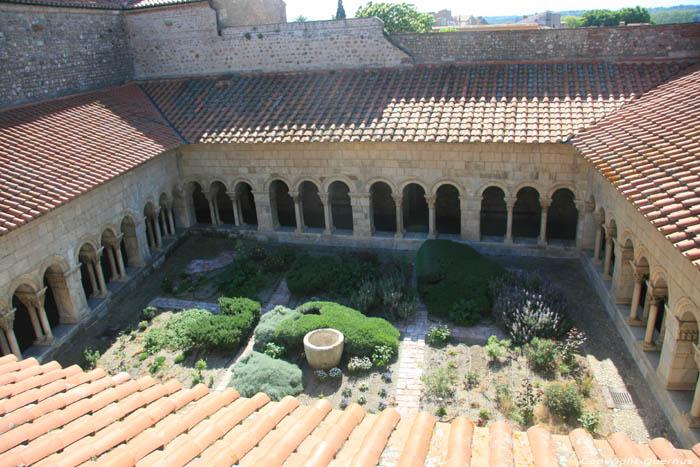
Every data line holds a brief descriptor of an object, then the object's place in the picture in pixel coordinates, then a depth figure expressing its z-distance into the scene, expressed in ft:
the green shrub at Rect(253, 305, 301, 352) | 40.45
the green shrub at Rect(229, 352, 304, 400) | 35.09
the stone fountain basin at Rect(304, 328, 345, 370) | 37.86
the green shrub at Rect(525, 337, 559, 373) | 36.47
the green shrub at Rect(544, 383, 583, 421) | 31.81
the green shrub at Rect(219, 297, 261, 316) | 44.27
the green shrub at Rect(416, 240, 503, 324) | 43.62
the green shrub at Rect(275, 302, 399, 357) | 38.96
